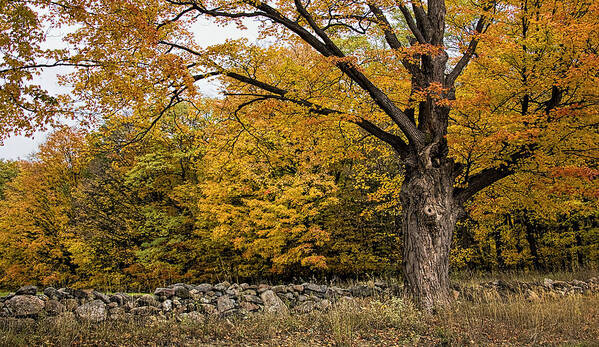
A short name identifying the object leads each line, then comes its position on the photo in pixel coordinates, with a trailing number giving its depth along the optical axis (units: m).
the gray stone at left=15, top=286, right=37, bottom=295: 7.04
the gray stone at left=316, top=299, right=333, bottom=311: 8.39
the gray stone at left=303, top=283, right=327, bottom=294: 9.45
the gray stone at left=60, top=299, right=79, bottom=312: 6.87
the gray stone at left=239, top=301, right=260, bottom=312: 8.30
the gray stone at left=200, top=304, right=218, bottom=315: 7.97
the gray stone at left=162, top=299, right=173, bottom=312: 7.66
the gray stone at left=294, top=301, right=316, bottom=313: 8.27
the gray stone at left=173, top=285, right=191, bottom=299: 8.17
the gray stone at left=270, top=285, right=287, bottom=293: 9.15
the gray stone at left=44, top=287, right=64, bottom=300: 7.07
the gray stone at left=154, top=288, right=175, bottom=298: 8.03
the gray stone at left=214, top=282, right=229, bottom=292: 8.73
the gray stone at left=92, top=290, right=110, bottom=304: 7.35
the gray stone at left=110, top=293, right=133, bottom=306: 7.41
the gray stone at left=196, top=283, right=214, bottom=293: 8.57
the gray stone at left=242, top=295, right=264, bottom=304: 8.53
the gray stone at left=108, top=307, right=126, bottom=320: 6.97
